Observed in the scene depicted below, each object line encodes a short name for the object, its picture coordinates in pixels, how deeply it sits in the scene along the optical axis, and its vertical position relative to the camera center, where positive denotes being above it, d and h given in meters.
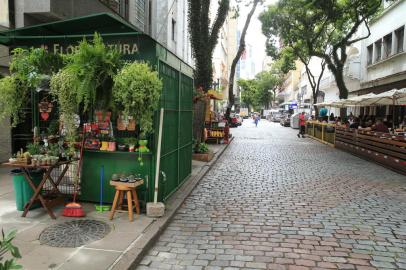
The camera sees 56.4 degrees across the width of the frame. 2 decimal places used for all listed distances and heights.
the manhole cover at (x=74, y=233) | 4.94 -1.71
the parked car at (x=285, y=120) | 45.09 -0.98
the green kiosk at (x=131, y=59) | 6.38 +0.54
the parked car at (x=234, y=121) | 41.32 -1.00
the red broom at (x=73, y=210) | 5.97 -1.59
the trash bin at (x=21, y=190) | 6.18 -1.32
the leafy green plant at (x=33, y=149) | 6.39 -0.67
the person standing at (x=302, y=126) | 27.45 -1.00
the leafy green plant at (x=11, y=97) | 6.39 +0.20
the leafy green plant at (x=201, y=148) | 13.19 -1.28
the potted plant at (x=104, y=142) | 6.48 -0.55
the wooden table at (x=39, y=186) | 5.89 -1.22
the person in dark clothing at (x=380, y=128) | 14.46 -0.54
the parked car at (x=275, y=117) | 61.77 -0.76
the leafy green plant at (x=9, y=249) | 2.29 -0.87
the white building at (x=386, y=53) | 21.03 +3.91
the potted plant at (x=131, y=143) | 6.34 -0.54
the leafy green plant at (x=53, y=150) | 6.32 -0.68
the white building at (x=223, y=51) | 55.06 +10.31
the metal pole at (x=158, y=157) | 6.08 -0.76
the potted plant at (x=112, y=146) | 6.45 -0.61
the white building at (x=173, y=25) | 21.97 +5.55
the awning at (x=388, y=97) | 13.84 +0.63
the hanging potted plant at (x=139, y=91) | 5.65 +0.29
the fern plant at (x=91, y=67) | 5.73 +0.66
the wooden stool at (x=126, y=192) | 5.90 -1.30
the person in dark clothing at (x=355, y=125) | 17.81 -0.54
